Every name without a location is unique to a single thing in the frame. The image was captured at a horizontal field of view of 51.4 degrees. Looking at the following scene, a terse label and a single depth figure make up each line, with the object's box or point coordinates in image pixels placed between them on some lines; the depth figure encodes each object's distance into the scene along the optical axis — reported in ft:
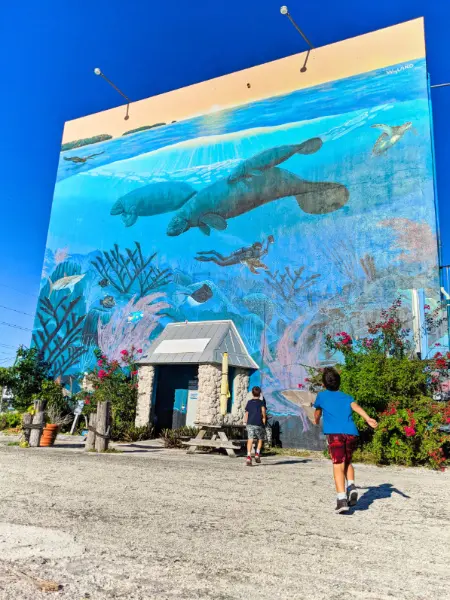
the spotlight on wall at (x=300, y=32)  58.23
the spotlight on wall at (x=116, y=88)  75.41
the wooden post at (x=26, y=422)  39.67
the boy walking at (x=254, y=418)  33.12
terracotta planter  40.83
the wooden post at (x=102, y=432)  37.49
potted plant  65.38
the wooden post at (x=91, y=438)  38.28
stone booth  53.36
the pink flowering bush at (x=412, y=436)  34.81
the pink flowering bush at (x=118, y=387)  56.85
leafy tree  68.08
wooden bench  39.37
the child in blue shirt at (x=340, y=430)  17.74
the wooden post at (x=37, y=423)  39.55
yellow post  43.91
